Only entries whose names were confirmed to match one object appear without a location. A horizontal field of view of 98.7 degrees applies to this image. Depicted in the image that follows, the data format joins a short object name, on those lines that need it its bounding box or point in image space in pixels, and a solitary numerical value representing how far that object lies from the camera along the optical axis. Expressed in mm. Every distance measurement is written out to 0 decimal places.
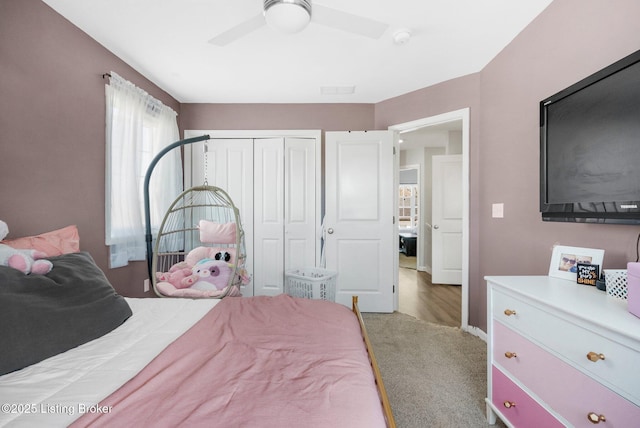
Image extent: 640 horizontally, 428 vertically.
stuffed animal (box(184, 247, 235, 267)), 2560
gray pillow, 908
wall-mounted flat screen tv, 1150
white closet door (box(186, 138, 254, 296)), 3441
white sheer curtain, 2322
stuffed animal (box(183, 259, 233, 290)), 2297
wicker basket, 1135
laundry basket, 2688
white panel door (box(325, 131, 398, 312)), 3236
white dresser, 902
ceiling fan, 1396
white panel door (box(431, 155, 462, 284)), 4480
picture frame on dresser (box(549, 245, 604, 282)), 1352
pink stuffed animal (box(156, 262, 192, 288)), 2307
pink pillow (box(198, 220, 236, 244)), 2682
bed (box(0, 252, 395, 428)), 715
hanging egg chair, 2277
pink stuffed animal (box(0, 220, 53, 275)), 1137
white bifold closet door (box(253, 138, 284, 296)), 3426
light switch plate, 2305
